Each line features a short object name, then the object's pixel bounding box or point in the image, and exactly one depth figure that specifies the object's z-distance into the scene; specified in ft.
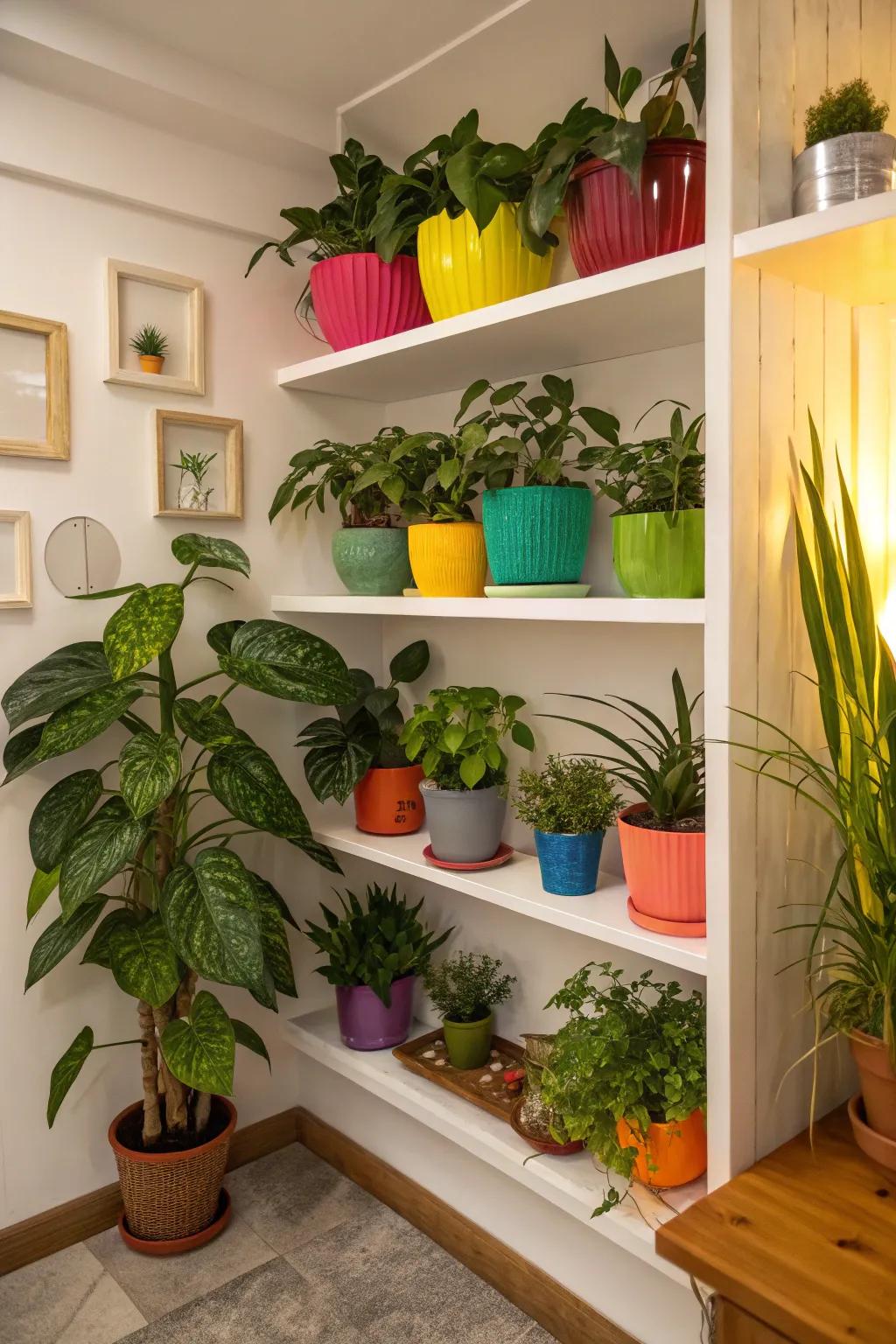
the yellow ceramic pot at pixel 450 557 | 5.50
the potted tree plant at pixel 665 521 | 4.32
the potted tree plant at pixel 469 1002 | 6.05
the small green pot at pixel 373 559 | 6.23
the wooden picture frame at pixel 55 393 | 5.80
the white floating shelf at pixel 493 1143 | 4.49
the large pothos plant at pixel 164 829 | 5.14
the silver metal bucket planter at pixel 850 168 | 3.77
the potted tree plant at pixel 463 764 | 5.62
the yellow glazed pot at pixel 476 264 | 4.98
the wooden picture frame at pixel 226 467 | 6.33
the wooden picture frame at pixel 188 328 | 6.04
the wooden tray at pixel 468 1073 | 5.66
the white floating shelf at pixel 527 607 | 4.21
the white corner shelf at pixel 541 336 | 4.32
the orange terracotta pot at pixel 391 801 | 6.44
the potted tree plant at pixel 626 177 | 4.25
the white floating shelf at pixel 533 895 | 4.37
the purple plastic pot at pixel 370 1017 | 6.48
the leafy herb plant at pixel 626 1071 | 4.40
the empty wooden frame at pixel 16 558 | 5.79
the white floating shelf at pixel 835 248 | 3.53
